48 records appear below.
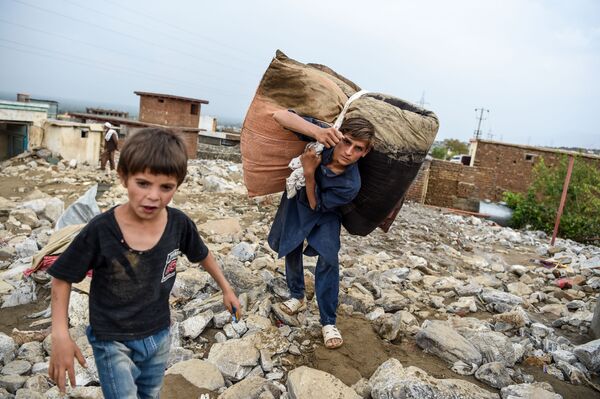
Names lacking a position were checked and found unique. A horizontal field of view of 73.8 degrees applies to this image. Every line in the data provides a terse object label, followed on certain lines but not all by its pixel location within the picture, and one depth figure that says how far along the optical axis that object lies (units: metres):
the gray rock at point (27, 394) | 1.77
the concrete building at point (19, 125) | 11.36
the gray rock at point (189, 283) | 2.88
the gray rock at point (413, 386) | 1.82
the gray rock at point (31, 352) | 2.14
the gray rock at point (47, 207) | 5.29
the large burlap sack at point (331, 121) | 2.19
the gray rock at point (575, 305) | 3.80
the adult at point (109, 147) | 10.29
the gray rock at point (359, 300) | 2.94
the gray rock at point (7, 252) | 3.83
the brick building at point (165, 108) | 19.36
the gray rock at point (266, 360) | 2.14
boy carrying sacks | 2.04
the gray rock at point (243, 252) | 3.79
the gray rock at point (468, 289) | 3.71
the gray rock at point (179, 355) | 2.15
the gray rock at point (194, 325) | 2.36
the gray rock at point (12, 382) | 1.86
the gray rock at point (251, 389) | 1.87
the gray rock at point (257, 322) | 2.47
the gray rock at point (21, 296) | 2.79
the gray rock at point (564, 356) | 2.55
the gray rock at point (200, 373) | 1.97
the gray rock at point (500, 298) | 3.55
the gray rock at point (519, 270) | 5.07
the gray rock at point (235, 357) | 2.10
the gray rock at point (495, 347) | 2.41
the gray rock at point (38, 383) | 1.87
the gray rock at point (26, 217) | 4.89
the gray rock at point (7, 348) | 2.11
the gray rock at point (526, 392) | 1.97
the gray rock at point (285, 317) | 2.54
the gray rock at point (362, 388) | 1.98
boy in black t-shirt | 1.15
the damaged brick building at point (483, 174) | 14.05
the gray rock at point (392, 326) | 2.53
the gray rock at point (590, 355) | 2.48
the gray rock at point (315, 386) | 1.86
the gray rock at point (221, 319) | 2.49
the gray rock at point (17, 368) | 1.99
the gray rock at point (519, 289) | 4.23
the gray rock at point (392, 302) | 3.03
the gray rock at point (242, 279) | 2.96
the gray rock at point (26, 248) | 3.89
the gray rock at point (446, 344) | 2.36
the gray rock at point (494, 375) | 2.17
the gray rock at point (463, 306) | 3.31
